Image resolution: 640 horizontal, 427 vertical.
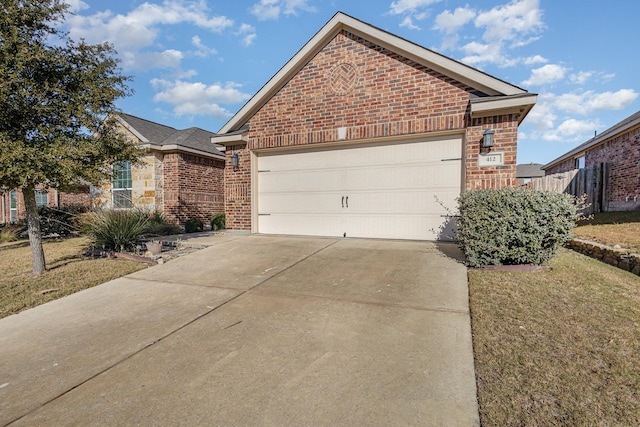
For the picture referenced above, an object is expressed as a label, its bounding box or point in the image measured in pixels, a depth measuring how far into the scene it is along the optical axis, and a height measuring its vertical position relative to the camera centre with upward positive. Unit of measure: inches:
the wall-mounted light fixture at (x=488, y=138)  229.0 +48.2
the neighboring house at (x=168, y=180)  466.6 +32.7
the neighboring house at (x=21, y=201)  553.5 -4.0
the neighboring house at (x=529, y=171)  1434.7 +154.5
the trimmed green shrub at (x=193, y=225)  434.9 -36.8
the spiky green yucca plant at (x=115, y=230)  270.4 -27.9
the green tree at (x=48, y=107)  184.9 +60.7
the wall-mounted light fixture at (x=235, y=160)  330.6 +44.2
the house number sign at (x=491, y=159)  231.7 +32.9
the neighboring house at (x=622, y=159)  390.3 +62.5
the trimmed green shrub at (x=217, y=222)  452.4 -32.6
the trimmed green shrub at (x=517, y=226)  171.0 -14.0
